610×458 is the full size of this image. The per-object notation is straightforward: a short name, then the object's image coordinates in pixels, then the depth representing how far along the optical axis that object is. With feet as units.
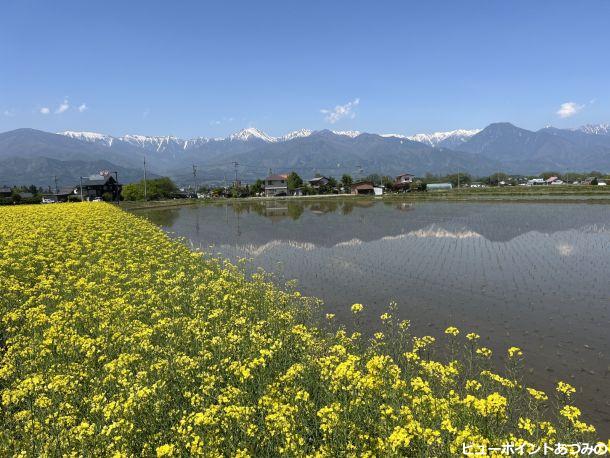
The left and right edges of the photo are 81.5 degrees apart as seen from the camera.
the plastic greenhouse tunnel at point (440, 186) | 577.47
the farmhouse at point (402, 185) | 441.68
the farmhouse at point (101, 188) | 388.98
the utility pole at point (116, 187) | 395.79
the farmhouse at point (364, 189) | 433.07
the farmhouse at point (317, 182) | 517.96
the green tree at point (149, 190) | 361.10
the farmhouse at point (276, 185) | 459.32
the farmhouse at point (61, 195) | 426.10
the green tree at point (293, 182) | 448.65
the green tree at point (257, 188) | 452.76
